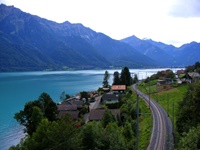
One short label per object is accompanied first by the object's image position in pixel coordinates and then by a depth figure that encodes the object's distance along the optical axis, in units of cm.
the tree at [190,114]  2683
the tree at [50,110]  4891
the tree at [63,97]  9336
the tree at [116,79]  10015
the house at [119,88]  8919
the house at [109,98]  7519
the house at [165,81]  9673
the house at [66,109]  5912
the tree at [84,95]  8315
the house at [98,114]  5136
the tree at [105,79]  11387
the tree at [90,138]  2609
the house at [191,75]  8425
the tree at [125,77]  9981
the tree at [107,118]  4310
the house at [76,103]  7128
